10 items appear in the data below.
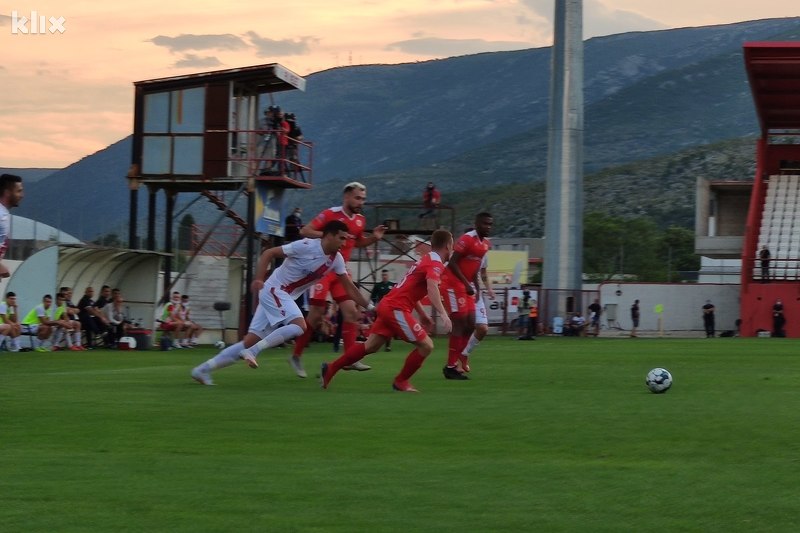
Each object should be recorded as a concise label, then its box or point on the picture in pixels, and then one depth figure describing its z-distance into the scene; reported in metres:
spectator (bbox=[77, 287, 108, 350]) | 32.11
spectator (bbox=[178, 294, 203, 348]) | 35.66
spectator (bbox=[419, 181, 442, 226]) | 48.96
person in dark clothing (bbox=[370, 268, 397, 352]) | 35.84
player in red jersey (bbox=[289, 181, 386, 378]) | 17.45
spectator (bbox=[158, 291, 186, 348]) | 34.84
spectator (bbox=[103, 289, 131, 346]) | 32.62
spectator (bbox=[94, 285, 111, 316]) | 32.50
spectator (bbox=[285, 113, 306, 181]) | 43.84
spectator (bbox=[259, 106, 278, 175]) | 43.06
